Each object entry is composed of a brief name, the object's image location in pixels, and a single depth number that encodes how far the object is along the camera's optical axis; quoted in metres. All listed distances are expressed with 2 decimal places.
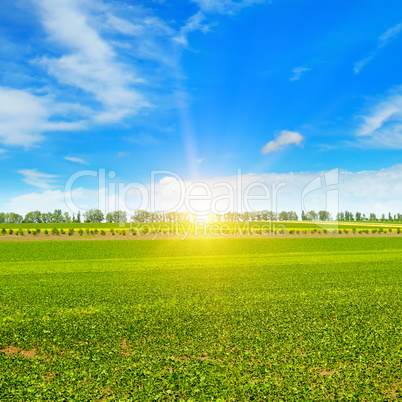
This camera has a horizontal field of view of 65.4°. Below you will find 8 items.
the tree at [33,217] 171.88
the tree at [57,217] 173.38
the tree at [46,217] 172.71
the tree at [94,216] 168.25
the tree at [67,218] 171.23
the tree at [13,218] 174.04
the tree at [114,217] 174.50
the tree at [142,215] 136.15
